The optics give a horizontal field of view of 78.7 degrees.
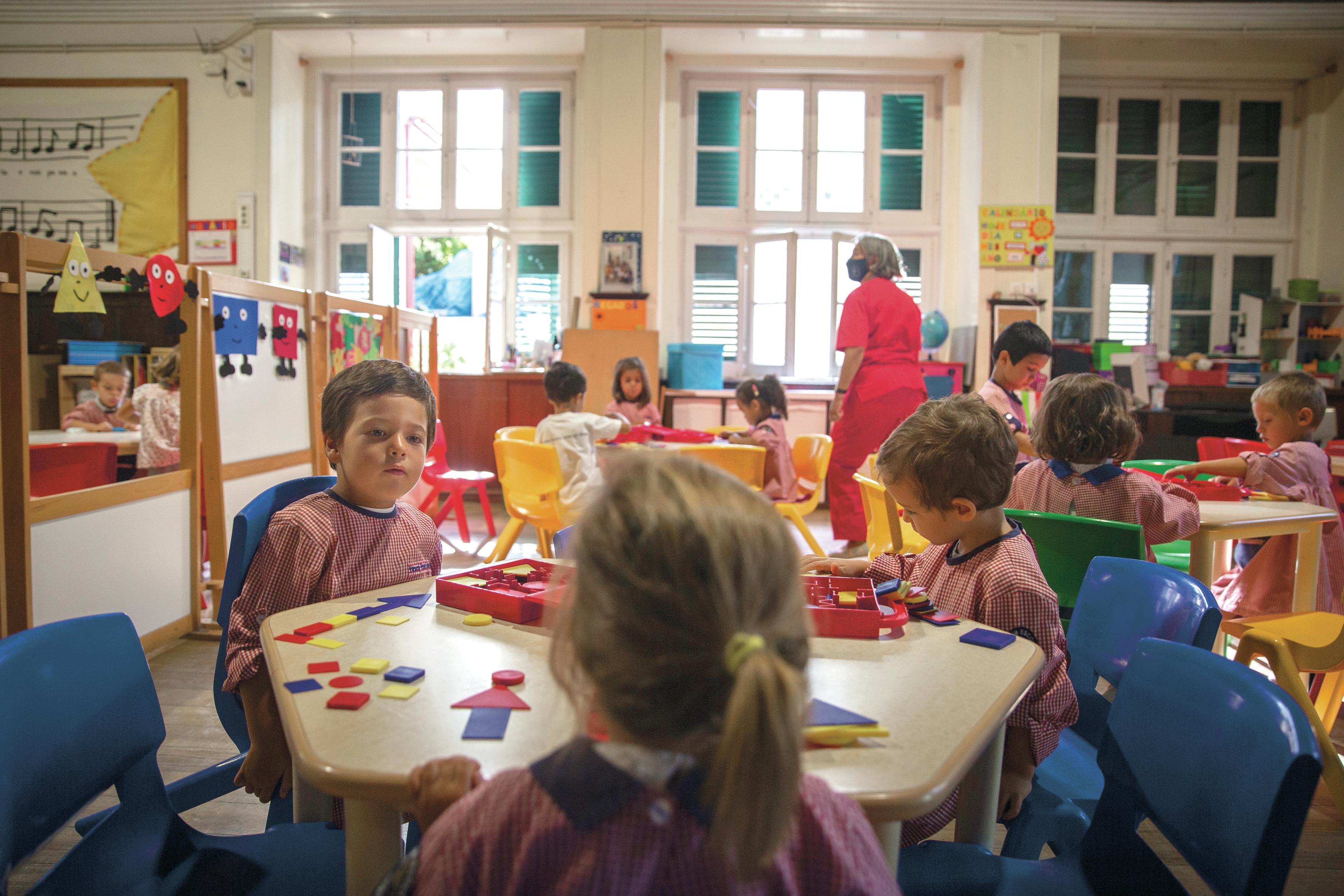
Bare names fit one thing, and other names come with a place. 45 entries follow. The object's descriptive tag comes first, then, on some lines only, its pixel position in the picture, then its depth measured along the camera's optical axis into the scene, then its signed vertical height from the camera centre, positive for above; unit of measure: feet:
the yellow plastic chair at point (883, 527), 7.88 -1.50
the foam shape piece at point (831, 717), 2.78 -1.17
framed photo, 20.02 +2.77
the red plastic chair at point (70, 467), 10.19 -1.33
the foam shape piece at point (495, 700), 2.95 -1.20
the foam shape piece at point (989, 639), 3.75 -1.20
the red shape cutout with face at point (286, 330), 11.44 +0.51
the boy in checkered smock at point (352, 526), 4.40 -0.94
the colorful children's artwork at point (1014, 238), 19.76 +3.40
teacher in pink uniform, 13.16 +0.37
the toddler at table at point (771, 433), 13.09 -0.93
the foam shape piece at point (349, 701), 2.94 -1.20
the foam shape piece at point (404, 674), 3.19 -1.19
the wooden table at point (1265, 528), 6.76 -1.21
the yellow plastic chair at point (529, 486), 11.38 -1.61
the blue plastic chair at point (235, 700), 4.06 -1.90
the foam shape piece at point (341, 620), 3.90 -1.21
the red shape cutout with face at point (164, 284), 9.09 +0.91
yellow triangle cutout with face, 8.11 +0.76
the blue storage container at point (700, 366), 20.31 +0.20
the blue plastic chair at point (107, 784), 2.97 -1.63
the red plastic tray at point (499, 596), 3.99 -1.12
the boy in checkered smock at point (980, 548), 4.00 -0.95
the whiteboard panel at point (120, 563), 8.28 -2.20
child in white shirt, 11.95 -0.88
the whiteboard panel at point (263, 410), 10.52 -0.59
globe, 21.20 +1.28
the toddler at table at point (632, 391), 16.39 -0.38
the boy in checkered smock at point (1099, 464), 6.58 -0.69
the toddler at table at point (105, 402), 14.40 -0.69
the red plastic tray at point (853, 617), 3.80 -1.13
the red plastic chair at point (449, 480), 13.78 -1.88
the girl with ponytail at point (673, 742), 1.81 -0.84
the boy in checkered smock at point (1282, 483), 8.33 -1.06
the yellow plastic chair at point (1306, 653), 5.52 -2.01
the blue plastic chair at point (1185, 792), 2.65 -1.48
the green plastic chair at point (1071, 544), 5.63 -1.14
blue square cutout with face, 10.27 +0.51
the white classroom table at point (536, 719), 2.49 -1.21
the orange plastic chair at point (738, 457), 10.94 -1.11
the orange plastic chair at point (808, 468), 13.15 -1.57
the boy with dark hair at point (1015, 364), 9.62 +0.18
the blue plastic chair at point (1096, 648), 4.03 -1.56
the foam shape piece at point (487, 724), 2.70 -1.20
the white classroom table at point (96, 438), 11.94 -1.14
